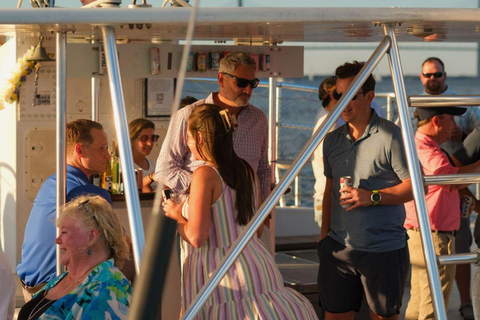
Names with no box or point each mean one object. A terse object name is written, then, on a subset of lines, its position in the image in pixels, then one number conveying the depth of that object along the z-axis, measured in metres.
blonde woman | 5.35
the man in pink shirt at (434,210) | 8.31
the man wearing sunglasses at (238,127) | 7.38
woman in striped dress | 5.67
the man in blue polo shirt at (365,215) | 6.82
